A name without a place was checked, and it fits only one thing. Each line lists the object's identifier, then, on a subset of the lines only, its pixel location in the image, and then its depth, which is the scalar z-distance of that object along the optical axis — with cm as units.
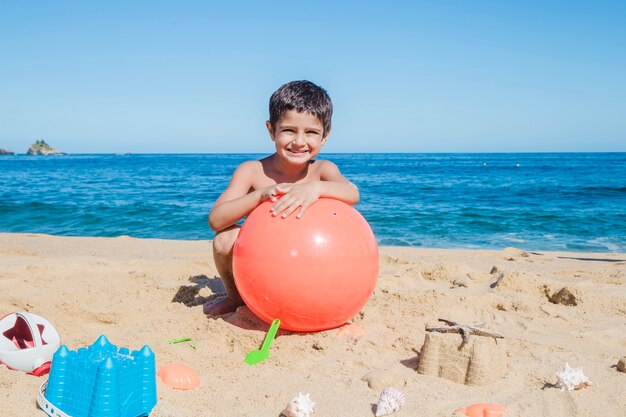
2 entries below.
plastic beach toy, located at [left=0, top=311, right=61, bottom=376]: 280
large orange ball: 311
